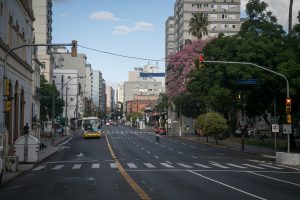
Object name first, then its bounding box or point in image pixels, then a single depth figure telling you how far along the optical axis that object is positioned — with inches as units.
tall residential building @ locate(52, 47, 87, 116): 7062.0
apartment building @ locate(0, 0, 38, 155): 1473.9
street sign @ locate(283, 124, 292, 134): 1399.7
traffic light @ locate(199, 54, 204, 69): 1197.2
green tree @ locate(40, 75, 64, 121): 3821.4
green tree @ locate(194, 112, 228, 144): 2378.2
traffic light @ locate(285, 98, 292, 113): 1352.1
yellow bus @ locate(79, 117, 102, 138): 2982.3
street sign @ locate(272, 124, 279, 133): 1562.5
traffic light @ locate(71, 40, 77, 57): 1035.3
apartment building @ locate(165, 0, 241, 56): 4781.0
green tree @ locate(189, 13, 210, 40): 3395.7
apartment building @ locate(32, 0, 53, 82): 4404.5
